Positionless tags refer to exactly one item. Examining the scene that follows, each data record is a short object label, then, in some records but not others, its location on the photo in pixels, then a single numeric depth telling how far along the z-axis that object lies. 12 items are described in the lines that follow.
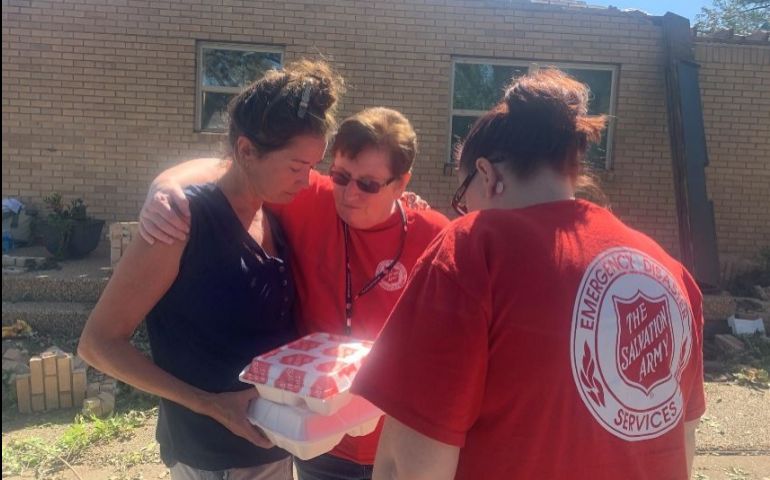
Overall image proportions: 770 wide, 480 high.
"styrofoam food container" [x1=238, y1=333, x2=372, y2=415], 1.43
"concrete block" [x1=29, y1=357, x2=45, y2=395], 4.75
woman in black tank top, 1.66
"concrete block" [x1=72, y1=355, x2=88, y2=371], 4.92
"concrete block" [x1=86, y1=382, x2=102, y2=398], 4.83
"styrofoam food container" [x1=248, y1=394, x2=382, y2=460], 1.47
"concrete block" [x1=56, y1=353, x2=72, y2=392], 4.79
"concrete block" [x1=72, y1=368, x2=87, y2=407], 4.82
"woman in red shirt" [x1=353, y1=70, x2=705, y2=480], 1.12
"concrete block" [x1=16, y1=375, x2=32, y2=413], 4.73
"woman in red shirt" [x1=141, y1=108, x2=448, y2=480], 2.02
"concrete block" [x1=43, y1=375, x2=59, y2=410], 4.79
